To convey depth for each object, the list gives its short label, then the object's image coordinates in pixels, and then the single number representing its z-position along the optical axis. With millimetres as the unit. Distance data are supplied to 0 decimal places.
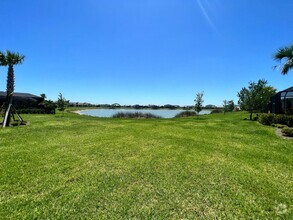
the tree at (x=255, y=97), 24391
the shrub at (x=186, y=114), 41069
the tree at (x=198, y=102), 30844
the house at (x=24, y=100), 39125
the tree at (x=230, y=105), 46797
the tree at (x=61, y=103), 32219
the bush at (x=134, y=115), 37562
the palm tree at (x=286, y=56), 12445
